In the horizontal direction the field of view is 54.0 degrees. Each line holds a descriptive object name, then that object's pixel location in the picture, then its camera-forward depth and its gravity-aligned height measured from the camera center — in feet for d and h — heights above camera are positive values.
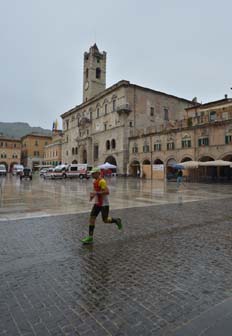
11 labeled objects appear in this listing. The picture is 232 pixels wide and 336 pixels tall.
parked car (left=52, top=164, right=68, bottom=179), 121.19 +0.09
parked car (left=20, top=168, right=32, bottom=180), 116.98 -0.88
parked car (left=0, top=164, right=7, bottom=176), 175.01 +1.09
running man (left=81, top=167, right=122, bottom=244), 17.50 -2.03
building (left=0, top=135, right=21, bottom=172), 269.64 +24.79
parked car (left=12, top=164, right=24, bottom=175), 179.61 +2.68
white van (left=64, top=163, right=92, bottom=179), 126.00 +0.59
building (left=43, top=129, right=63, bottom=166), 240.94 +23.62
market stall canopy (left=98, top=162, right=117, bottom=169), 128.42 +3.36
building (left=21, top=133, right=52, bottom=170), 274.77 +29.46
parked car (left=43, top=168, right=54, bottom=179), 124.06 -1.03
